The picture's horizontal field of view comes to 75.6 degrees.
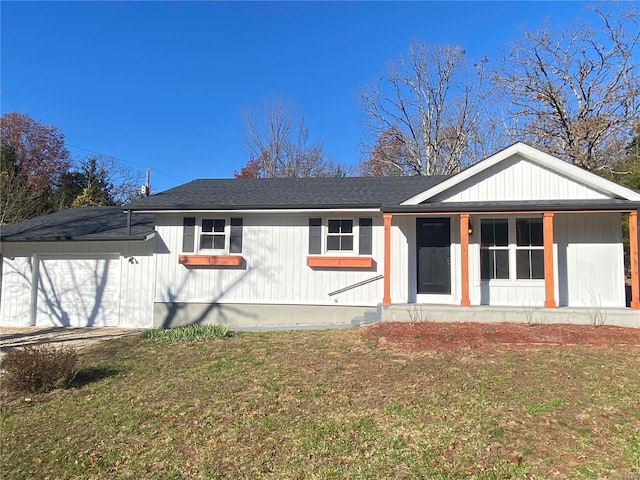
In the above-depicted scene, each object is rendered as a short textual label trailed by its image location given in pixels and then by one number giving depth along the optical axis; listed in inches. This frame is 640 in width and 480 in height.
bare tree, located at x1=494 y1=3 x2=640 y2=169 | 797.9
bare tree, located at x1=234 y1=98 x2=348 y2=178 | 1090.1
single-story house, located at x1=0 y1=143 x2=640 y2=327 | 374.0
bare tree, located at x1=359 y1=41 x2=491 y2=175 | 1000.9
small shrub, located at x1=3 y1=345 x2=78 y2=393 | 217.5
